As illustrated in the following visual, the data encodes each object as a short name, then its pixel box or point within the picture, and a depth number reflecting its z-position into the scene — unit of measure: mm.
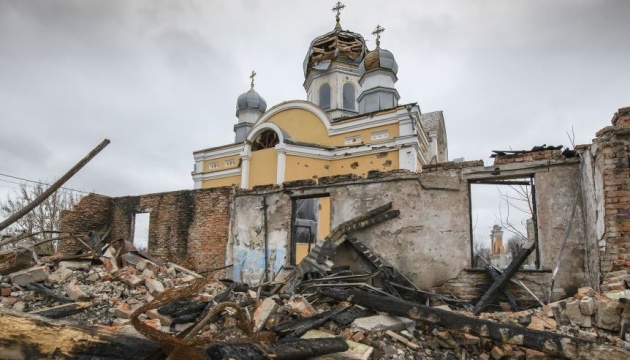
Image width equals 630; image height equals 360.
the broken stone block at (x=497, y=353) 4922
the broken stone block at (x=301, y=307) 5895
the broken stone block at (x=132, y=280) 7656
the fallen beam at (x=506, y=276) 7277
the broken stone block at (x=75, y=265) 8526
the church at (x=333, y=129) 17562
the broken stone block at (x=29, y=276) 7258
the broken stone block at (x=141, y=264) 9077
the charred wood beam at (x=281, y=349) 3119
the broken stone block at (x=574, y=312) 5242
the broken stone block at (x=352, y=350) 4348
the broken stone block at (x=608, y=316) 4910
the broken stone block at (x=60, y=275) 7723
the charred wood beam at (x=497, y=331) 4246
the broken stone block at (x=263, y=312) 5462
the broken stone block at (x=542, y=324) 5258
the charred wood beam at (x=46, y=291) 6832
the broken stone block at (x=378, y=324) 5285
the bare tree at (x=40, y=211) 23688
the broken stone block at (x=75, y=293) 6832
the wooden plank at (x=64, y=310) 5449
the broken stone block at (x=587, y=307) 5145
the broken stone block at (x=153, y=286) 7566
